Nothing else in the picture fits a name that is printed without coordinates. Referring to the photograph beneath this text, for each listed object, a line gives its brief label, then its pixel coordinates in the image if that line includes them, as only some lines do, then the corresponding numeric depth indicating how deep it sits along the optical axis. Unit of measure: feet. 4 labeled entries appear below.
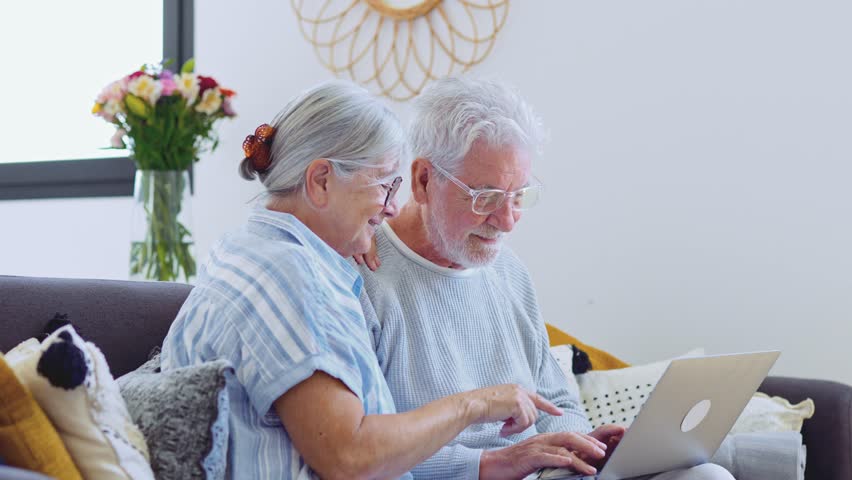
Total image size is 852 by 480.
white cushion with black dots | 6.99
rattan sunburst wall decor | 9.04
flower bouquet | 8.38
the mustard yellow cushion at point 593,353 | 7.50
